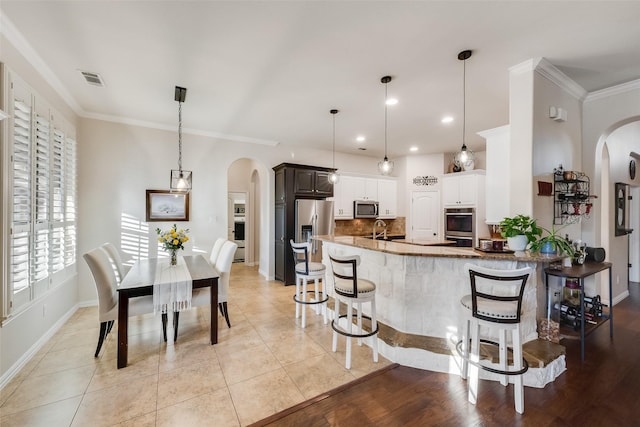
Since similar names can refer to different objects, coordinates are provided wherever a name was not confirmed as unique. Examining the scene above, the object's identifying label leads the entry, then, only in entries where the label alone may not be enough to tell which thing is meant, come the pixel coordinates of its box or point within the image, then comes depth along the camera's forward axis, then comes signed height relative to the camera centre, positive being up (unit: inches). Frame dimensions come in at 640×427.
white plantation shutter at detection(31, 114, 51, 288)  106.9 +5.2
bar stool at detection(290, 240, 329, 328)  127.5 -26.6
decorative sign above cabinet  251.0 +33.6
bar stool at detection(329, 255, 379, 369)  93.4 -27.4
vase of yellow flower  130.0 -12.5
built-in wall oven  213.3 -8.3
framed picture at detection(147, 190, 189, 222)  175.8 +6.0
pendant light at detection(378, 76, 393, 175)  143.6 +26.5
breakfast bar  92.7 -32.5
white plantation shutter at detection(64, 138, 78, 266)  137.8 +6.9
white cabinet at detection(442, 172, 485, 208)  212.2 +21.8
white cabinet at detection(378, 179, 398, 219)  263.4 +17.4
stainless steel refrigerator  203.3 -4.7
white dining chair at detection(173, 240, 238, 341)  117.9 -34.2
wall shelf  114.7 +7.4
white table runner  103.0 -30.4
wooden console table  94.8 -20.9
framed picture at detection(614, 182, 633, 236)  162.9 +4.3
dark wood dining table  95.7 -27.3
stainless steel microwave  247.0 +5.9
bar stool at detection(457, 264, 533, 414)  73.0 -30.0
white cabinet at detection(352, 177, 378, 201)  250.1 +25.4
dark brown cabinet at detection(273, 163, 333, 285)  202.5 +13.8
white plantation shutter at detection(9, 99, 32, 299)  92.6 +5.7
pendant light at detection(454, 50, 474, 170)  97.1 +58.1
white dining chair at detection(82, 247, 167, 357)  99.0 -33.6
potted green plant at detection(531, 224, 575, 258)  96.7 -10.9
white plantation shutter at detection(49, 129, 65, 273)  122.7 +6.6
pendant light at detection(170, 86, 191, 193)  129.4 +29.2
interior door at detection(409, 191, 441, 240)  244.8 +0.3
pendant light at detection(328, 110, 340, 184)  154.6 +59.5
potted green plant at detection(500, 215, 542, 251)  95.3 -5.7
